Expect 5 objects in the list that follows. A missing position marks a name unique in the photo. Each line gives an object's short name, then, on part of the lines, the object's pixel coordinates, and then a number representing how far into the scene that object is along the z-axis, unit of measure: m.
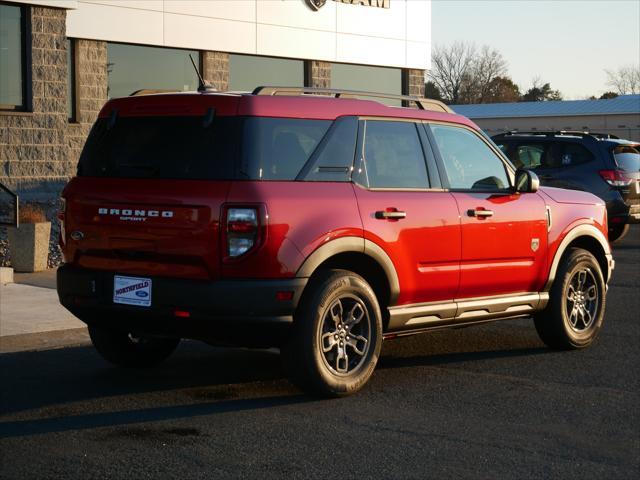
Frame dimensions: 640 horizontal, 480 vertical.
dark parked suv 18.64
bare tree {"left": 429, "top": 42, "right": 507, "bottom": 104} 110.00
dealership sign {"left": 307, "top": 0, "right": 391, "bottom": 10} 27.03
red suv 7.09
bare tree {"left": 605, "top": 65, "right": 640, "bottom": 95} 123.62
